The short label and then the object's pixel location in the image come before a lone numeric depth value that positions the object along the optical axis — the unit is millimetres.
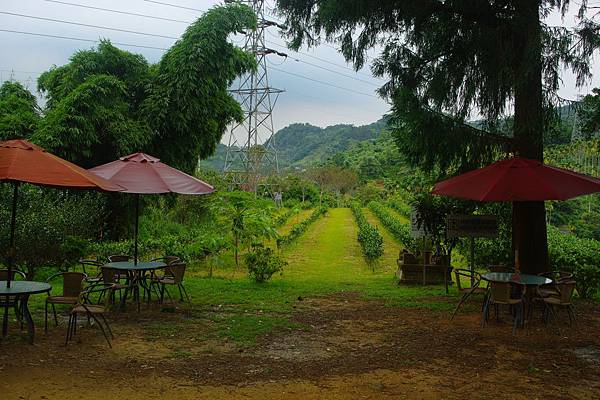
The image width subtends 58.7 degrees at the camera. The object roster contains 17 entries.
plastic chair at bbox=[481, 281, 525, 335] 6254
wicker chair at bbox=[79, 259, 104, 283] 7310
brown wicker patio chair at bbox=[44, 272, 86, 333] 5988
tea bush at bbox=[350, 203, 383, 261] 14068
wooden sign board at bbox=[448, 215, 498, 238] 8562
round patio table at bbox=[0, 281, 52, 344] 5262
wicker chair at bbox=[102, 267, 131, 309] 6635
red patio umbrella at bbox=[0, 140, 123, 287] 4941
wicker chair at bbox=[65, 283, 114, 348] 5488
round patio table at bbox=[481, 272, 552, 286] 6351
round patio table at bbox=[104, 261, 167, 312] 7199
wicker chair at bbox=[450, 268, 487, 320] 6844
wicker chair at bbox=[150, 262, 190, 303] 7320
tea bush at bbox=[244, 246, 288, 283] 9805
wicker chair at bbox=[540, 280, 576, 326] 6305
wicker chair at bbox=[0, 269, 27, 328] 5437
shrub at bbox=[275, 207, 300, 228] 26389
